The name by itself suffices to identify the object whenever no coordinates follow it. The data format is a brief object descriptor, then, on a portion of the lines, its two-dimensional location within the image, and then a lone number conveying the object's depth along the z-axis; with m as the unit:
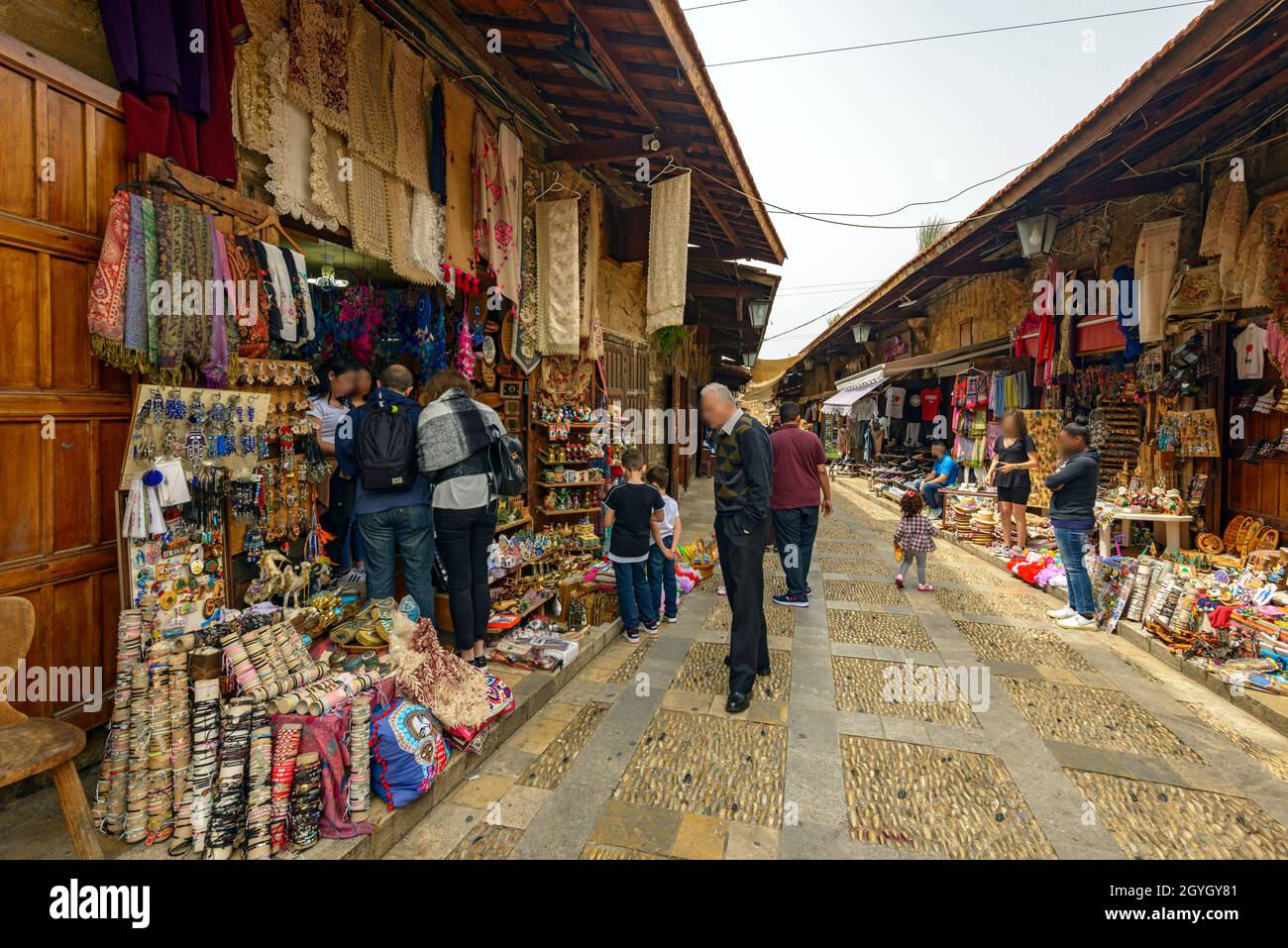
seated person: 9.91
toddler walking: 6.34
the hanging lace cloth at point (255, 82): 3.10
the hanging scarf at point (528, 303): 5.84
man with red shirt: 5.79
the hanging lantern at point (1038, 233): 6.95
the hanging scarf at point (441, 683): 2.94
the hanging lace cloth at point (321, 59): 3.36
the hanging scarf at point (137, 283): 2.62
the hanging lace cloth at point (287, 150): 3.24
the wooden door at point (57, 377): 2.42
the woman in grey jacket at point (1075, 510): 5.25
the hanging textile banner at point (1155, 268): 6.52
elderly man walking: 3.73
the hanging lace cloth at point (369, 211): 3.80
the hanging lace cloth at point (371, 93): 3.74
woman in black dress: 7.65
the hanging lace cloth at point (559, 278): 5.98
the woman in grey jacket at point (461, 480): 3.62
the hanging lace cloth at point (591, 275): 6.59
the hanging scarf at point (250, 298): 3.03
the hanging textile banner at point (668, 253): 5.95
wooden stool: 1.93
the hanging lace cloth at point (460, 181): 4.54
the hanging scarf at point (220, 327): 2.93
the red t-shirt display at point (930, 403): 14.16
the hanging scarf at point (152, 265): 2.67
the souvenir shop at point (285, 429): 2.32
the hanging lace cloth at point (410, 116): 4.05
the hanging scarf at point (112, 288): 2.54
